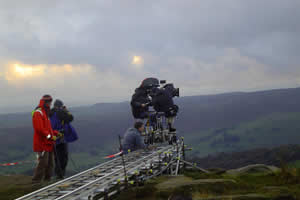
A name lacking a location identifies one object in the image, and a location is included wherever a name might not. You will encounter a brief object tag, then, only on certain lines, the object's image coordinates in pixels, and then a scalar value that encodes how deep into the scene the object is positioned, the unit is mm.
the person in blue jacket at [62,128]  13266
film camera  16969
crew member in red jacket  11242
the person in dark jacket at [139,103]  16734
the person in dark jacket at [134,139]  13602
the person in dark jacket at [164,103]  16219
